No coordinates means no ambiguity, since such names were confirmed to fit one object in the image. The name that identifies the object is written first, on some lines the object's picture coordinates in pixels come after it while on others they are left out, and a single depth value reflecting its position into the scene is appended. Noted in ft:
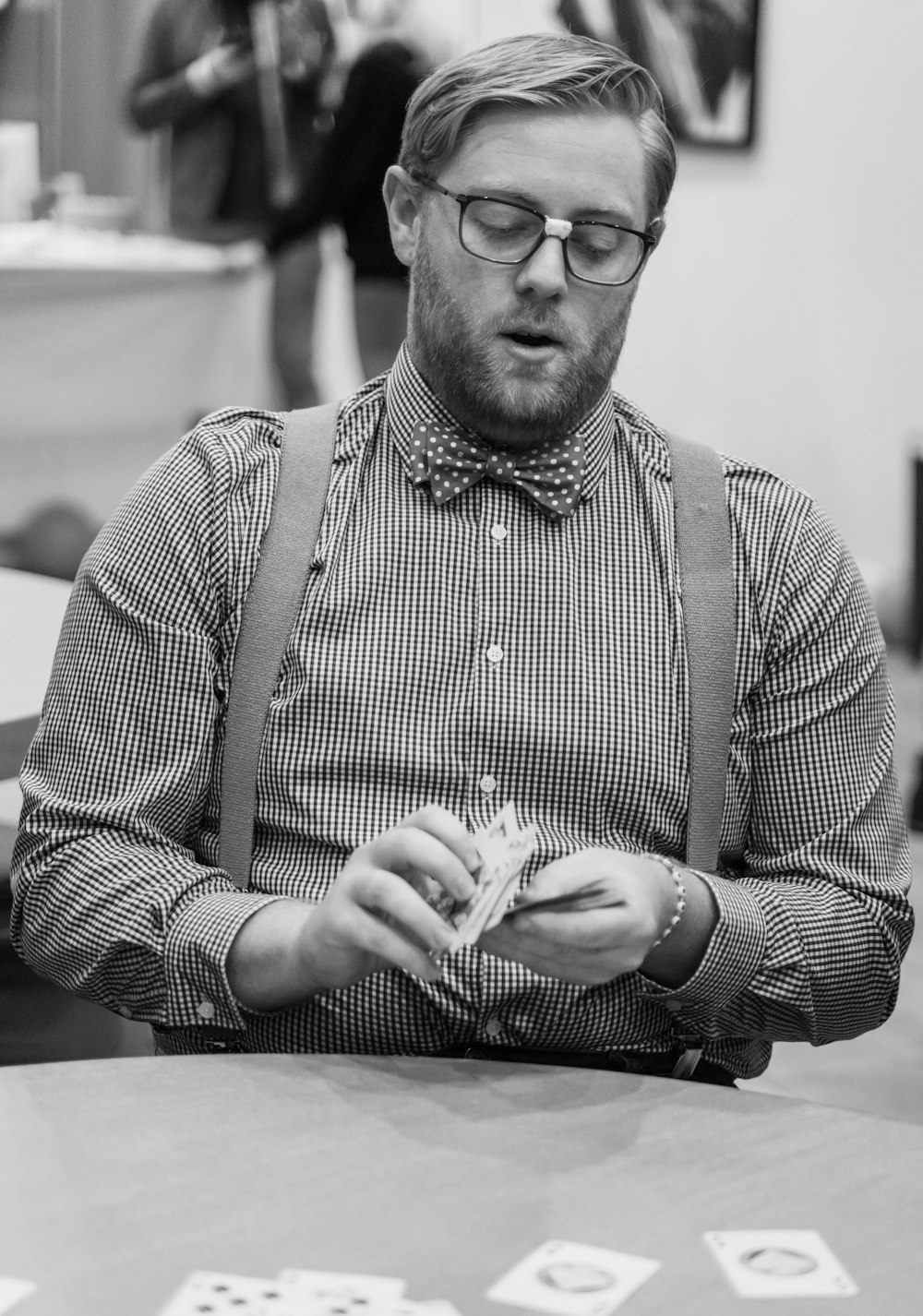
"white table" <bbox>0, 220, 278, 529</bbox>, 20.92
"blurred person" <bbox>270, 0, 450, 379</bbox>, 16.93
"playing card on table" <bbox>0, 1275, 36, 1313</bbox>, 6.01
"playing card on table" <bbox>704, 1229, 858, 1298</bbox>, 6.14
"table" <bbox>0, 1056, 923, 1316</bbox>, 6.13
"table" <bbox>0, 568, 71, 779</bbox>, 8.14
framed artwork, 21.50
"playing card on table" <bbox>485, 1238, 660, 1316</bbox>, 6.05
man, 7.19
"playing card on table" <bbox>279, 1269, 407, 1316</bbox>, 6.02
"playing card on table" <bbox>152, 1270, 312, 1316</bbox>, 5.99
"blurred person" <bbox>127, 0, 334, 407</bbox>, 22.62
